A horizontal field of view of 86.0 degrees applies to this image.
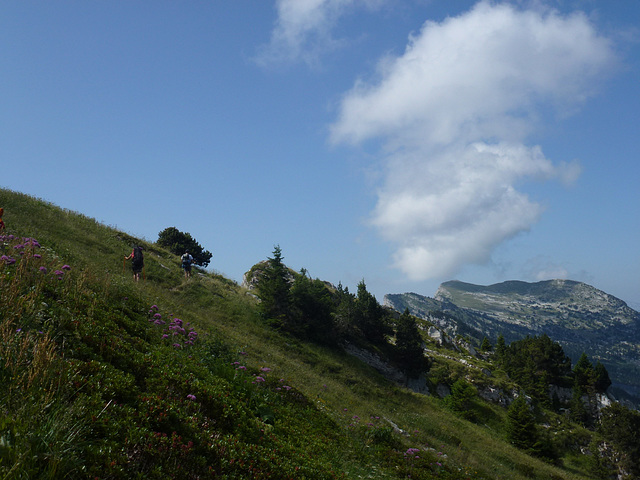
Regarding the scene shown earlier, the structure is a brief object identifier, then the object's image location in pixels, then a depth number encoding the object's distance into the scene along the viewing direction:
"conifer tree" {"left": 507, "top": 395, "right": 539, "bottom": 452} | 35.96
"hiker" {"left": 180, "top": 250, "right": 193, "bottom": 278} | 28.05
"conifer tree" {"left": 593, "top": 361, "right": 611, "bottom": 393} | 83.06
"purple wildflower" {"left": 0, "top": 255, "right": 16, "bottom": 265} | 8.43
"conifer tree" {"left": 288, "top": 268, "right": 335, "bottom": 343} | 33.69
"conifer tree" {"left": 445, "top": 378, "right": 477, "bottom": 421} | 38.79
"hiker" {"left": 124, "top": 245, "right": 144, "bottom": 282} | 21.72
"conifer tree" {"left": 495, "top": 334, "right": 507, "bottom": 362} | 92.25
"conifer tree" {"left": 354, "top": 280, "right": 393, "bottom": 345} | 46.09
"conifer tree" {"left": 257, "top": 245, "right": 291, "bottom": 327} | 31.14
